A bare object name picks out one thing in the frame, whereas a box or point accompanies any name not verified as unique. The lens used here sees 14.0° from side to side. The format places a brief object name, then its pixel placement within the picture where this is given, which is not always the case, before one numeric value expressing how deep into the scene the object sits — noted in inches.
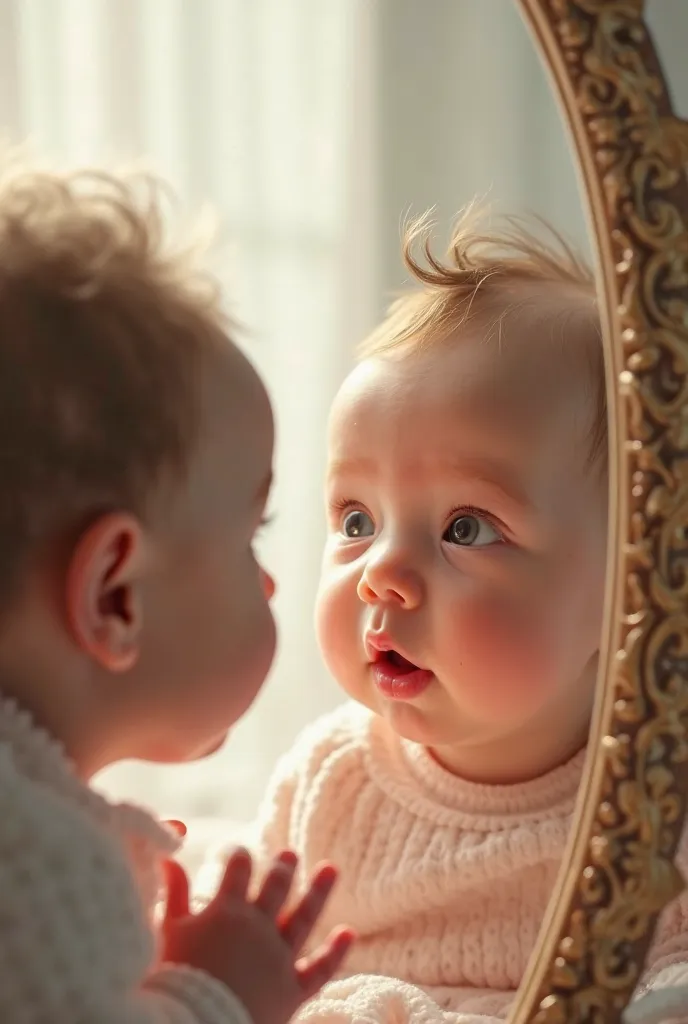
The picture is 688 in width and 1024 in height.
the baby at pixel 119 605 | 31.6
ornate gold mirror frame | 34.0
